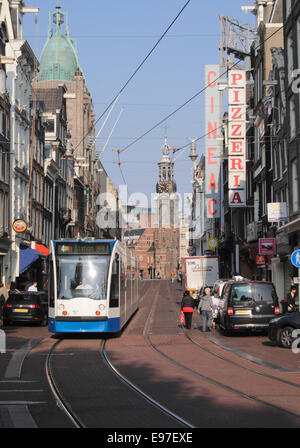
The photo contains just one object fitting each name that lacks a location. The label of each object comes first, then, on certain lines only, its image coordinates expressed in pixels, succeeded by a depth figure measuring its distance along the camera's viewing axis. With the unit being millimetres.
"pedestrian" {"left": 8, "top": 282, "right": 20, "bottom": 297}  33531
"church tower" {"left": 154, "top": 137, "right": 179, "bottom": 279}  180125
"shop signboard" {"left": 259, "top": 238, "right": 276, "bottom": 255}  35562
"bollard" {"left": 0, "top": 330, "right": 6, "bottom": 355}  18672
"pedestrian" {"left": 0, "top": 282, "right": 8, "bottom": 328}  30031
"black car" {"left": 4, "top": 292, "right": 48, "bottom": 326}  27906
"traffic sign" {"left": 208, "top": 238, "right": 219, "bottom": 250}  54500
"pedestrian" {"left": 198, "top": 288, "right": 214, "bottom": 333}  25078
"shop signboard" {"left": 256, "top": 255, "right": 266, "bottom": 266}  41312
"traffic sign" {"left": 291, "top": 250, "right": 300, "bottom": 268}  20984
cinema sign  58906
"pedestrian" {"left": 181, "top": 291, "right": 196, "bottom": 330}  26219
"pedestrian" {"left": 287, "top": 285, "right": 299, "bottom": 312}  26369
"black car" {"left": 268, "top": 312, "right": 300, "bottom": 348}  19188
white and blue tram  21266
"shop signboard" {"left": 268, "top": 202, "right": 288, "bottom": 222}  33781
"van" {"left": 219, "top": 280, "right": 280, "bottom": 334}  23109
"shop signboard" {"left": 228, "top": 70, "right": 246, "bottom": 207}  44031
